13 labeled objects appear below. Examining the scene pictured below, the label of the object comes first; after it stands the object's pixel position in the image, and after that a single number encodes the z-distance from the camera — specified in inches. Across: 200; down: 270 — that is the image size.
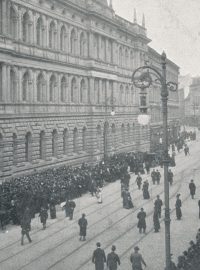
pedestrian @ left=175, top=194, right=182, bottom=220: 932.6
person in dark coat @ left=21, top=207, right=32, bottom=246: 778.8
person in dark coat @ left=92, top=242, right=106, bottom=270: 623.8
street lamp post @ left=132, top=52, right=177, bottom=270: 555.2
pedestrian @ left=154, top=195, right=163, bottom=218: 913.4
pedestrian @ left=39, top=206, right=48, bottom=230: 869.8
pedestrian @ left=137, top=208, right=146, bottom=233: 841.0
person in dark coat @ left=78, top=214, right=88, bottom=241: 794.2
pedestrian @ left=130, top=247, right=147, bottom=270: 600.4
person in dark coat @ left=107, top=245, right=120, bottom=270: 607.8
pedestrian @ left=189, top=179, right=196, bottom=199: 1139.3
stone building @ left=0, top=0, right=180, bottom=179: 1295.5
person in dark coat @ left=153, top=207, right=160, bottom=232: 849.5
